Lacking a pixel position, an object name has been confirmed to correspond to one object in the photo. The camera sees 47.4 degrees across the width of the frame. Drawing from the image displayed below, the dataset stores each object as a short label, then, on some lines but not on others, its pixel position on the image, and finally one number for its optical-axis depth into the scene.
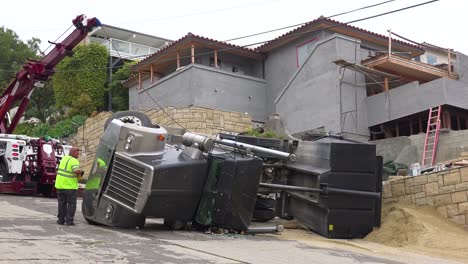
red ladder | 15.27
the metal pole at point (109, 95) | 31.25
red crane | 16.22
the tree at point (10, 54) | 36.41
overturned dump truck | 8.74
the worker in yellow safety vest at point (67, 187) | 9.09
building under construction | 17.91
